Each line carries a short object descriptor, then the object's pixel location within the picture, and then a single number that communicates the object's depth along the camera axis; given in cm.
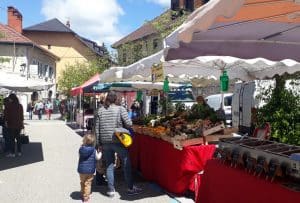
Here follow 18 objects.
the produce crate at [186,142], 457
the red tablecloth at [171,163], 453
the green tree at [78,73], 3010
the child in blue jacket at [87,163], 452
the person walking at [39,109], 2390
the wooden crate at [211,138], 466
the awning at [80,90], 1083
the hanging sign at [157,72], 467
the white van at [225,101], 1415
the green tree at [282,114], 340
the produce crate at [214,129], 464
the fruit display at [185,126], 465
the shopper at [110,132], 483
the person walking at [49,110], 2503
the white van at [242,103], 1197
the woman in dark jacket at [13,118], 793
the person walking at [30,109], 2392
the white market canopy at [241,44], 340
